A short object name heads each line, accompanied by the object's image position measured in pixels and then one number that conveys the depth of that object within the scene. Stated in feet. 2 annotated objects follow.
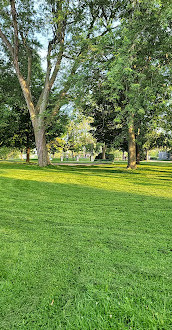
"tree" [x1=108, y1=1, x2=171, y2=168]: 29.84
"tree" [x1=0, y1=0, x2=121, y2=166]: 50.26
